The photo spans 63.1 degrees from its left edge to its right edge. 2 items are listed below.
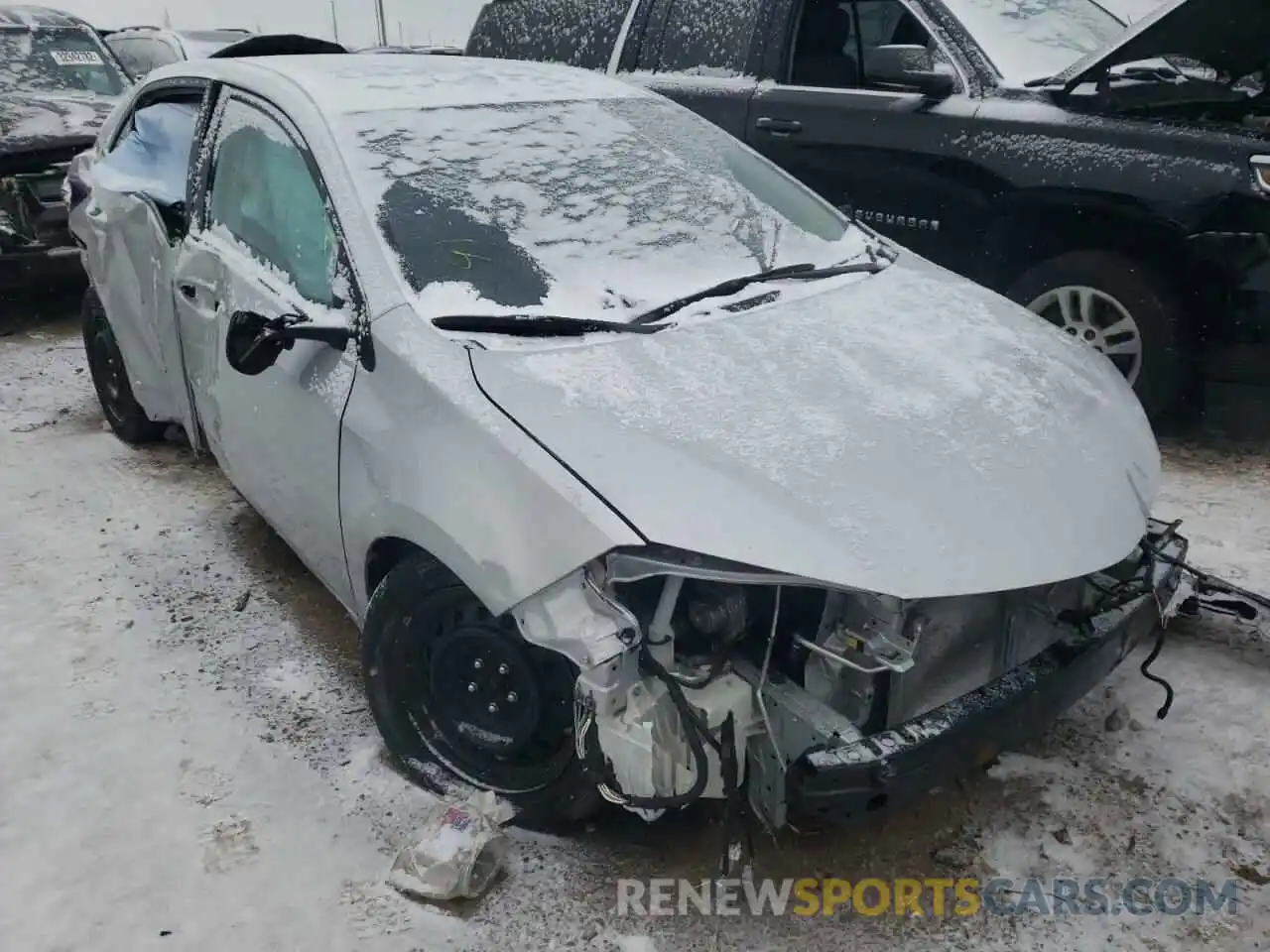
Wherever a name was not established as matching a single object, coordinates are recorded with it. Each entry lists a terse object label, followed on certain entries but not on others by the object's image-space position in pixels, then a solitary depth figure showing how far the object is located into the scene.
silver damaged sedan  1.97
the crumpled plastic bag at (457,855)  2.23
